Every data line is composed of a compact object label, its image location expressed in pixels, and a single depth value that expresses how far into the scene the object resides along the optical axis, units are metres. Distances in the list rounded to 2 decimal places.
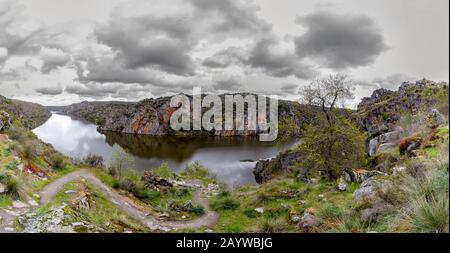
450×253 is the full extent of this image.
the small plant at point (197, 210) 17.11
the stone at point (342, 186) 13.92
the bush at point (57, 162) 21.38
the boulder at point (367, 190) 7.81
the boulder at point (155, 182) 24.08
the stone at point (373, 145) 25.28
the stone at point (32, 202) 11.79
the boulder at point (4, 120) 21.94
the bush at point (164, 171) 34.19
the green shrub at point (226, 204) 18.00
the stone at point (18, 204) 10.64
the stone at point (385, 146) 15.23
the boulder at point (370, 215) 6.26
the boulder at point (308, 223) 7.98
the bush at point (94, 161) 28.67
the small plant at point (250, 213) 15.15
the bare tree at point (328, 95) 19.38
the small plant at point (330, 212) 7.59
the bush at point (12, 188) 11.32
